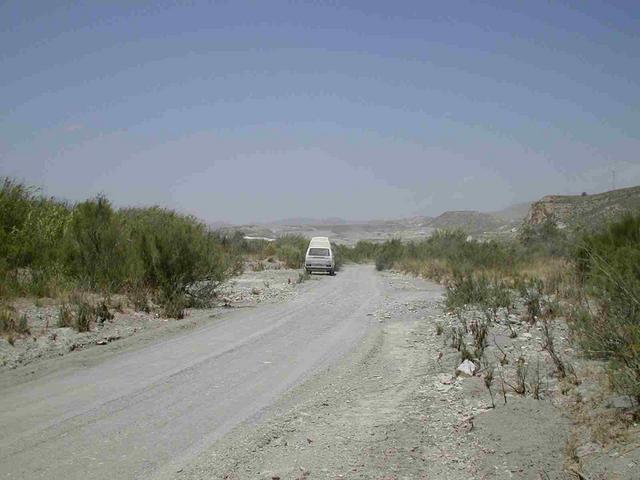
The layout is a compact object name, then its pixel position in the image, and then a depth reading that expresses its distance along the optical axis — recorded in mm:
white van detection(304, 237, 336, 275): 39241
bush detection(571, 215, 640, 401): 6785
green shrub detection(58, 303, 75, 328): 13375
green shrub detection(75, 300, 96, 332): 13259
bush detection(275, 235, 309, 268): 48562
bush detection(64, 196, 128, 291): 18703
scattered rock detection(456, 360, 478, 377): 9797
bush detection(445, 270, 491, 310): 17500
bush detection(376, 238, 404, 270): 48416
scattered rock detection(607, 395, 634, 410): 6805
